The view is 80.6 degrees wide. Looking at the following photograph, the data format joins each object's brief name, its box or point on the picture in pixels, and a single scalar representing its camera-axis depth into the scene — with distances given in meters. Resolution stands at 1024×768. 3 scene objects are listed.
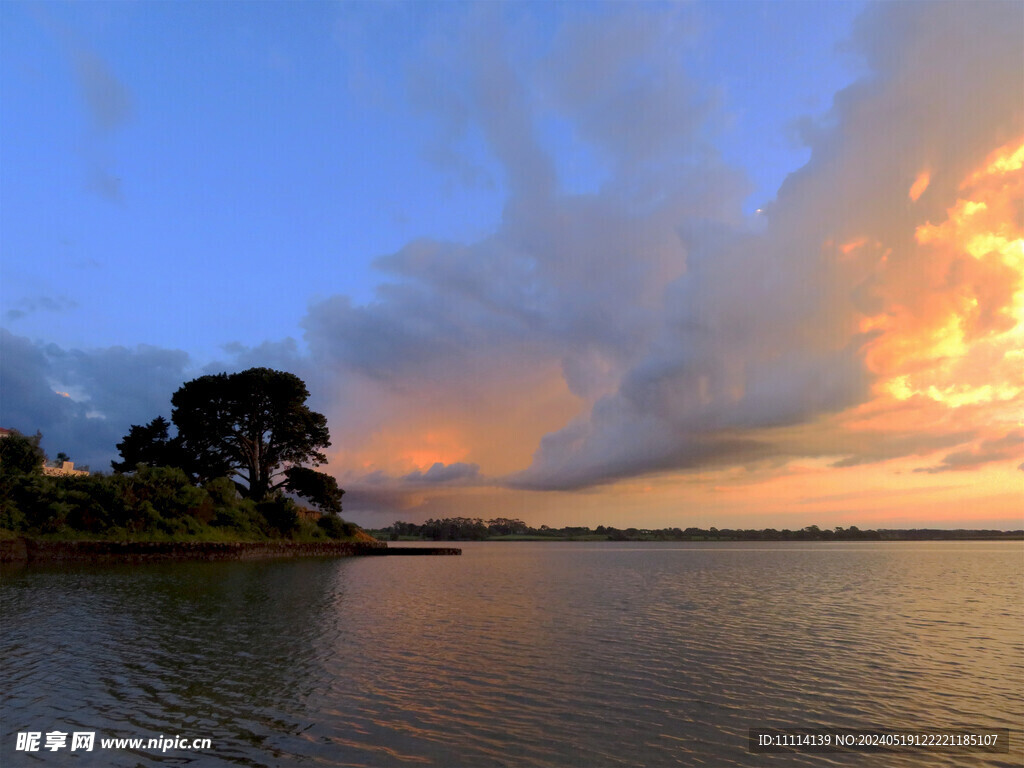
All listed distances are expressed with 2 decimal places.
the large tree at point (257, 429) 73.00
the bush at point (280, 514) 72.12
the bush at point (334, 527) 83.31
